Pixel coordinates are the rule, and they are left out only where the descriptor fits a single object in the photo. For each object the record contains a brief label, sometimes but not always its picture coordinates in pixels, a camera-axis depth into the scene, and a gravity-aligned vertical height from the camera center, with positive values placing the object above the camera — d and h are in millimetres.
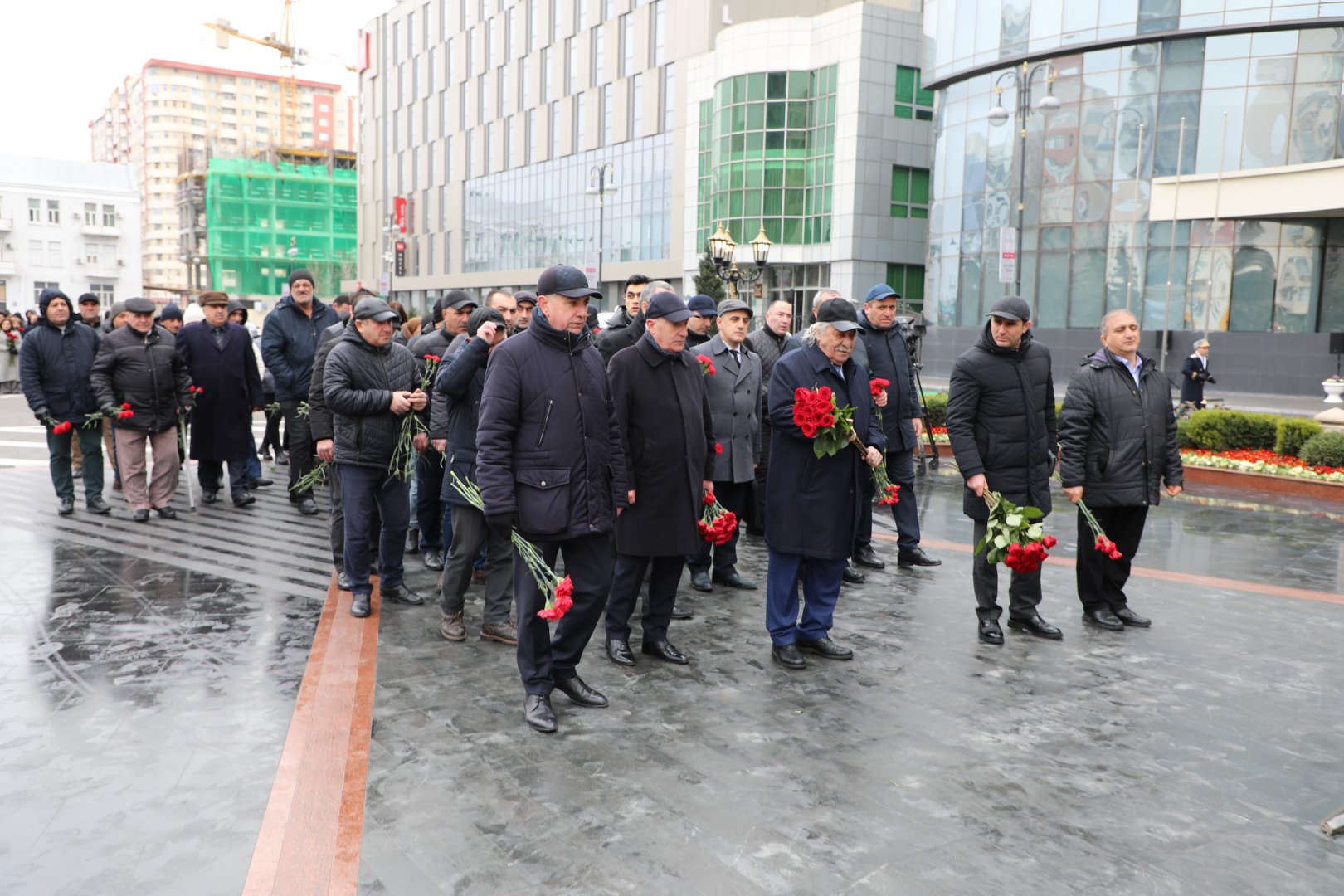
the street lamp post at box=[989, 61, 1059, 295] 27278 +6383
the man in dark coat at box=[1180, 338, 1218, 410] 20641 -1001
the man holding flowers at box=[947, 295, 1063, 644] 6180 -621
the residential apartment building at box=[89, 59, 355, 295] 160625 +29588
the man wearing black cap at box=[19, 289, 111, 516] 9539 -796
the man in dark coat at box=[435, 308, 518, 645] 5988 -1253
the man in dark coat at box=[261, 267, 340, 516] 10031 -460
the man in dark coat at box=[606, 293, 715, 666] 5445 -687
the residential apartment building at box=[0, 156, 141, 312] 81688 +5644
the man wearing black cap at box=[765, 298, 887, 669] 5609 -989
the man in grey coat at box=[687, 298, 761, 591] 7359 -688
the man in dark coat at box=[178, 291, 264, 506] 10156 -811
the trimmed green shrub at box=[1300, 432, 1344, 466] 12492 -1452
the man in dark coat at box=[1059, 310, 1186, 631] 6402 -720
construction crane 146250 +37780
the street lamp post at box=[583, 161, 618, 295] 36531 +5540
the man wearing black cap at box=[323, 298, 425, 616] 6523 -706
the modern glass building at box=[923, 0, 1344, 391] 29828 +5000
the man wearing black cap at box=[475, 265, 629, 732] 4578 -647
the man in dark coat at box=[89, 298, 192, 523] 9344 -833
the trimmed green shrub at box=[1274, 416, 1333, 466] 13055 -1325
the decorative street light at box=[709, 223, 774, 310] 20234 +1227
